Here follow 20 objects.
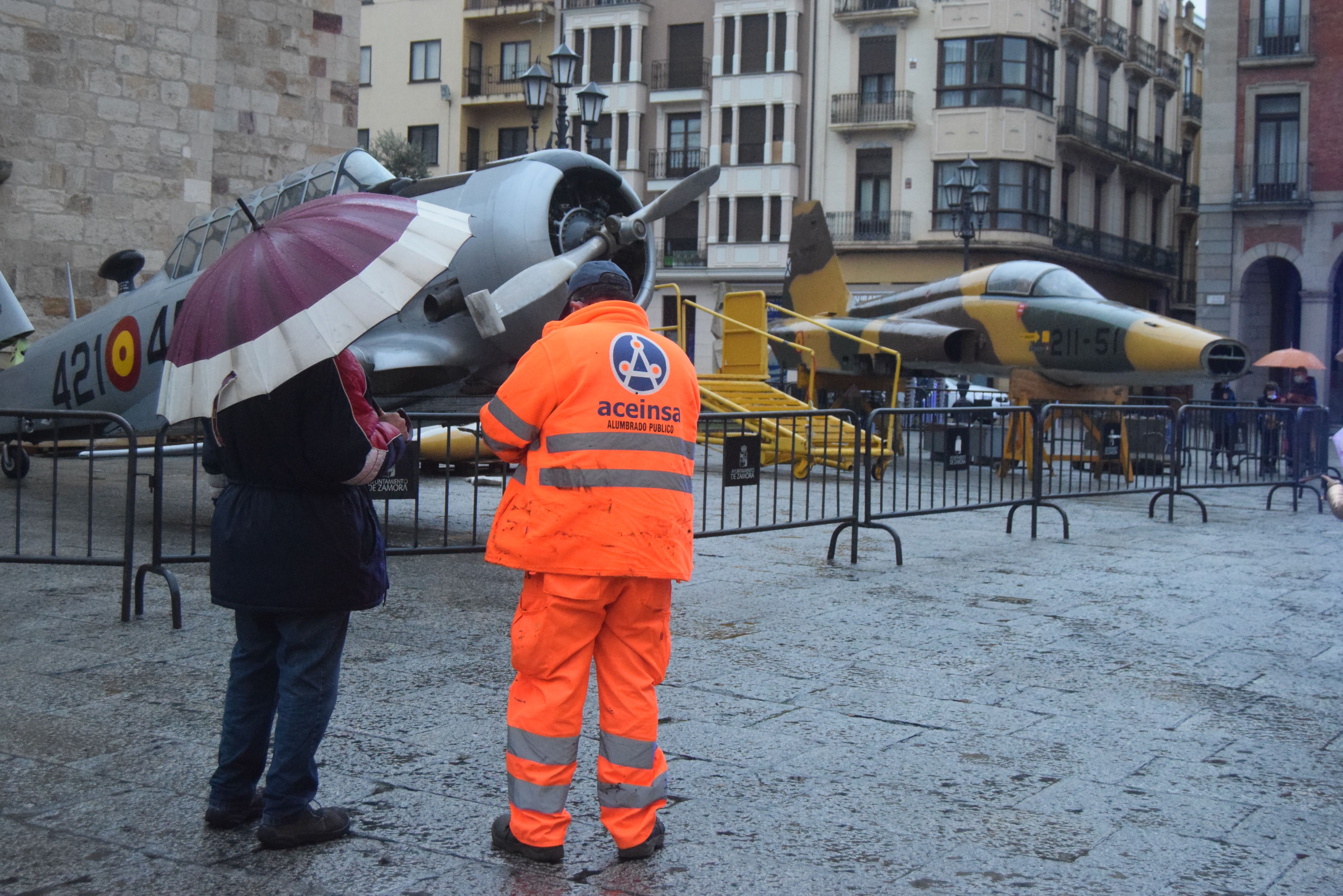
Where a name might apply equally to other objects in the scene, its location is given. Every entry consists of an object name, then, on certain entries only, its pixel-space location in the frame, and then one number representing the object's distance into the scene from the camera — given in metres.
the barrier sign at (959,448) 10.06
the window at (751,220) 44.72
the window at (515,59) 49.59
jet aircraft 15.50
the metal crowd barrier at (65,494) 6.56
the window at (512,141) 49.38
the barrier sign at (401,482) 7.00
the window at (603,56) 47.12
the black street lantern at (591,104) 17.64
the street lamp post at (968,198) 25.22
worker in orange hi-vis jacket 3.47
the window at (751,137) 44.91
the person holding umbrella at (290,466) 3.41
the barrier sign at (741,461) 8.26
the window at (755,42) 44.72
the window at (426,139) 50.34
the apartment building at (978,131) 41.12
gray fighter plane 9.68
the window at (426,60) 50.28
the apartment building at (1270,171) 32.09
